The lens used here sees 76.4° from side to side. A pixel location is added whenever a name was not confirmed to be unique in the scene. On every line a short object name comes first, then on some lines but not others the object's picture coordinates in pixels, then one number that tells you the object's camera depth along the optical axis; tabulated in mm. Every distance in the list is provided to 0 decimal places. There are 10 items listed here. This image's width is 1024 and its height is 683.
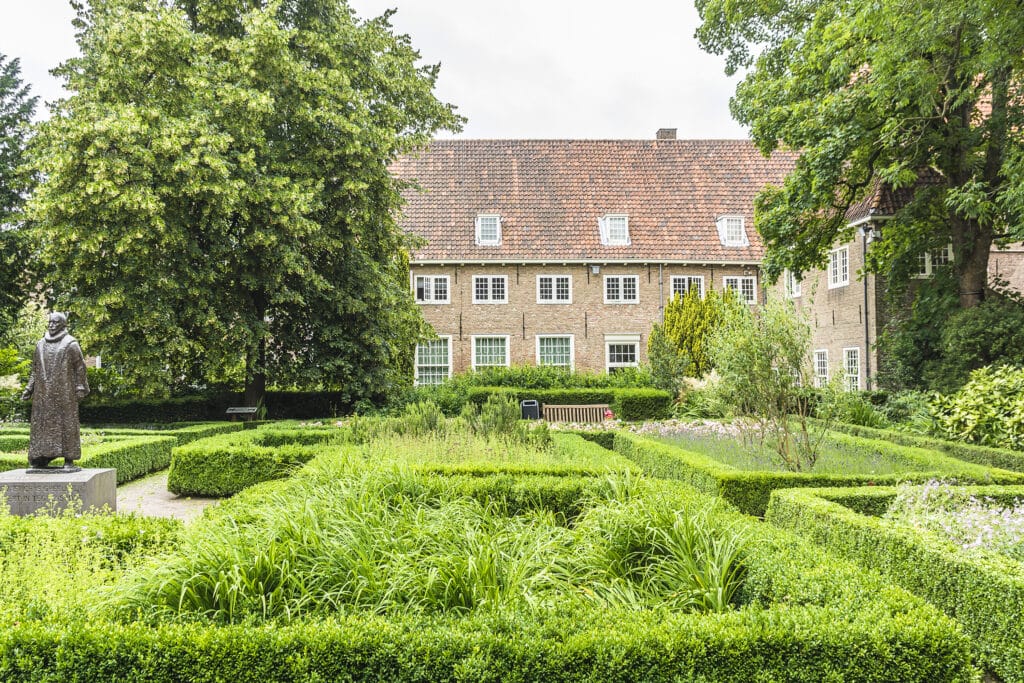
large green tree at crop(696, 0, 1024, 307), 12445
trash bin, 19891
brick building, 26734
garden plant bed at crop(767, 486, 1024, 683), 4496
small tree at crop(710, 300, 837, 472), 9289
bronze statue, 8570
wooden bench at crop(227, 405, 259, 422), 19406
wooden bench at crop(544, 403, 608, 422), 20109
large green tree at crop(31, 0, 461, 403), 15758
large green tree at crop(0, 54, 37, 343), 21062
